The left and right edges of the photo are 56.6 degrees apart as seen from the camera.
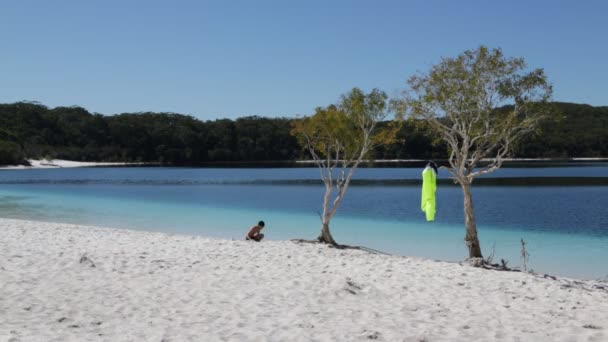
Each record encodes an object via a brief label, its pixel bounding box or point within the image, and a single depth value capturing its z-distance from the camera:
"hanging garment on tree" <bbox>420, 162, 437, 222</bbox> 13.98
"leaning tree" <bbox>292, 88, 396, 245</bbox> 15.98
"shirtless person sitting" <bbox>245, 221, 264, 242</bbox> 16.19
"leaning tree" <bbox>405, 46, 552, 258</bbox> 13.14
